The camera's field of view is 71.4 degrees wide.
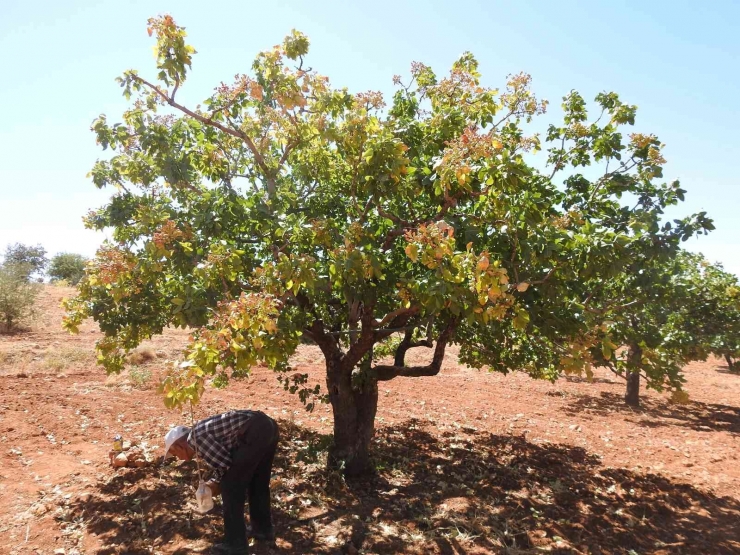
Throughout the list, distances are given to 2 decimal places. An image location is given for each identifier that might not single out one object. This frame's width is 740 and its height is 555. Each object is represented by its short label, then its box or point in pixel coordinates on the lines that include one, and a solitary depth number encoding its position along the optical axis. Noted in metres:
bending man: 4.29
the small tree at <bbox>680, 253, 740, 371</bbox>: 10.25
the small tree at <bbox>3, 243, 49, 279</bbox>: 38.91
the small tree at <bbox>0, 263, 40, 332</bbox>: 15.78
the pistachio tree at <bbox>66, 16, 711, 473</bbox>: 4.12
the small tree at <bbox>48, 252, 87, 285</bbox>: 36.14
